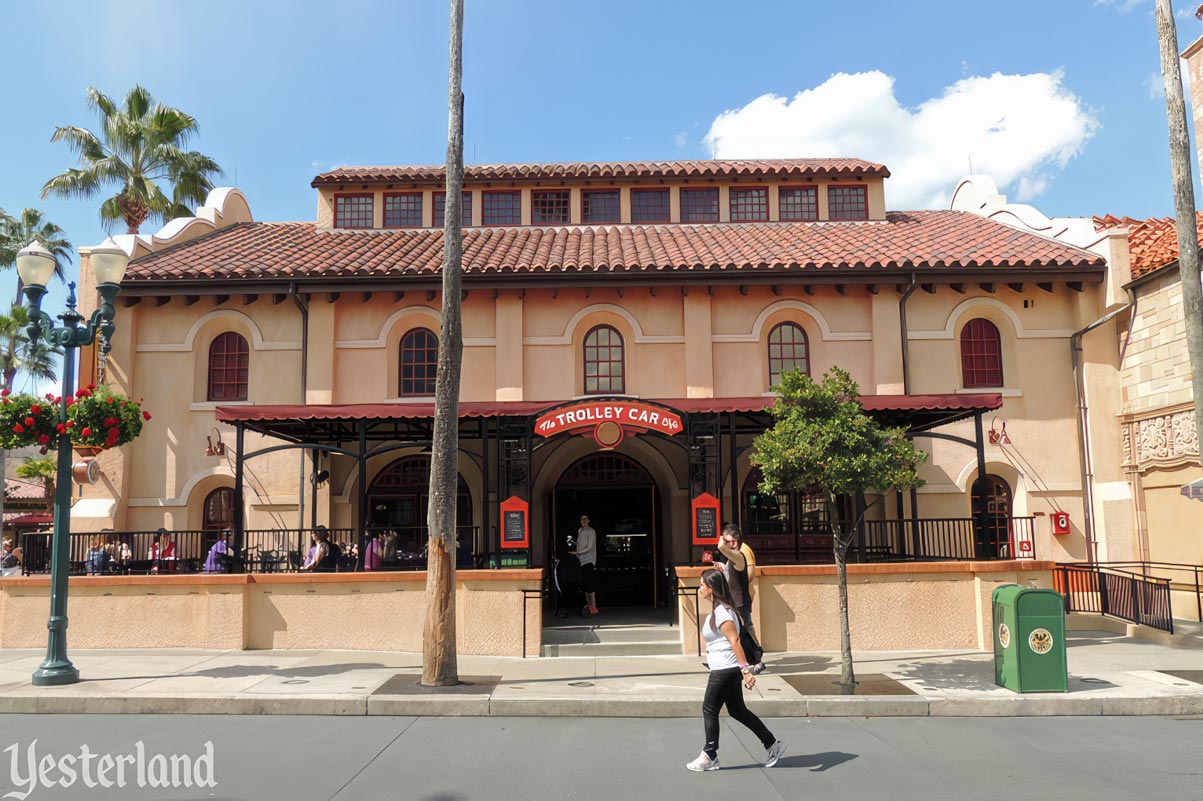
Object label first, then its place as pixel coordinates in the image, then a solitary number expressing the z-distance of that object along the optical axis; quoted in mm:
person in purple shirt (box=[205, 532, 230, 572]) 13688
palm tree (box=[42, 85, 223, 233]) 23062
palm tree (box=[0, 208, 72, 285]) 29094
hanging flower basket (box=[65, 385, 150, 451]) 11055
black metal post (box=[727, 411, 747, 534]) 13258
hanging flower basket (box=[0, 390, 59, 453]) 10922
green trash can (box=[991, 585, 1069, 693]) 9680
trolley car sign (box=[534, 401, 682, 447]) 13070
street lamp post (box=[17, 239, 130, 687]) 10406
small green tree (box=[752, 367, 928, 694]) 10477
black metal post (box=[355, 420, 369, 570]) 13180
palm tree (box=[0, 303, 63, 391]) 28594
